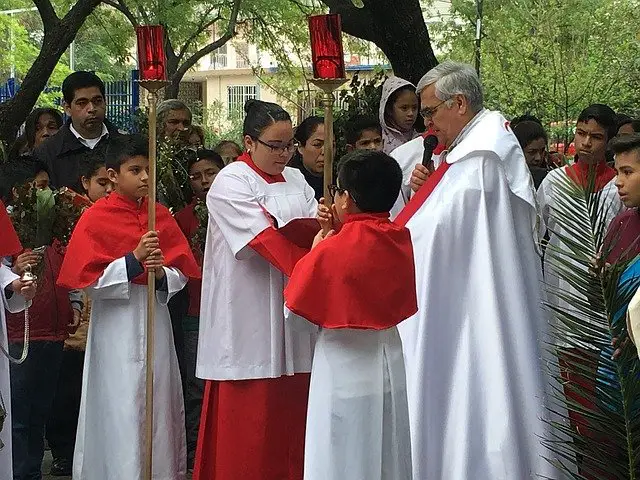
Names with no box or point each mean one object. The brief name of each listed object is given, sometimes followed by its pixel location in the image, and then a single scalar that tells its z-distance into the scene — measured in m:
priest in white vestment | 5.57
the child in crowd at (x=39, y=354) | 6.65
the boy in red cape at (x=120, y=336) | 6.15
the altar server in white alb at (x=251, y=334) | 6.21
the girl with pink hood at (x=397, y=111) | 7.57
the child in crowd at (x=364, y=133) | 7.33
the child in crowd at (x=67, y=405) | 7.41
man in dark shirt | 7.69
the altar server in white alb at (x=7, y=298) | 5.70
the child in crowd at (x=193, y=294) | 7.38
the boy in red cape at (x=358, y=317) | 4.77
